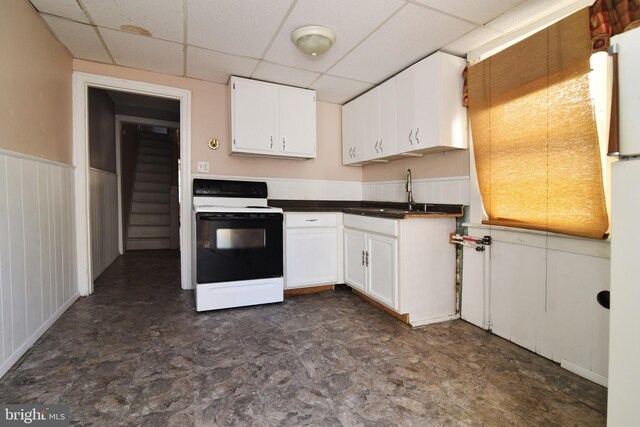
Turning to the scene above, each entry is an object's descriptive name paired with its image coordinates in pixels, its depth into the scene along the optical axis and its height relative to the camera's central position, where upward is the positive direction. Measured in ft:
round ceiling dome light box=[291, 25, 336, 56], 7.09 +3.90
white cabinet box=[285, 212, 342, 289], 9.72 -1.37
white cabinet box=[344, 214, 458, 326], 7.66 -1.58
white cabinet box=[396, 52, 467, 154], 7.72 +2.53
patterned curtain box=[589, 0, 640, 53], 4.81 +2.94
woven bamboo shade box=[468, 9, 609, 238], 5.43 +1.40
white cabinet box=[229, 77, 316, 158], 9.89 +2.86
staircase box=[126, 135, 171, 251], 18.52 +0.51
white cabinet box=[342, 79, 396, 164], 9.47 +2.71
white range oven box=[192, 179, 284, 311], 8.33 -1.38
